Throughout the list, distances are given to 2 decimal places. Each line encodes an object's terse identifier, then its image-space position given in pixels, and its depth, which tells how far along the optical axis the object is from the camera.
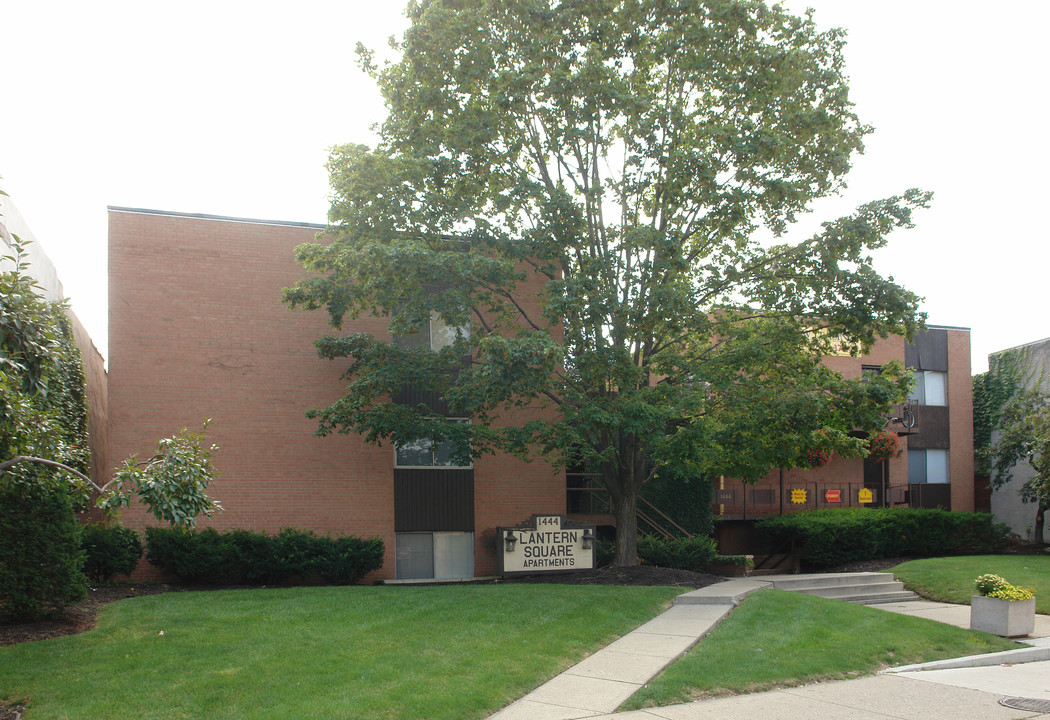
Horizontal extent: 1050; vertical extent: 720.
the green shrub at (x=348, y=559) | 16.77
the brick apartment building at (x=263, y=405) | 17.48
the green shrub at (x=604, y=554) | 19.00
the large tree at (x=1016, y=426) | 24.94
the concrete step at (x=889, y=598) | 16.55
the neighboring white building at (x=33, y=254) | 12.60
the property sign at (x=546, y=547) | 17.41
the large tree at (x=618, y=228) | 14.75
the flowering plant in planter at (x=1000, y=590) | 12.73
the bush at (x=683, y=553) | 18.75
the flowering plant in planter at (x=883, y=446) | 27.16
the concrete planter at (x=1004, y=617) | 12.65
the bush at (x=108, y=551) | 14.87
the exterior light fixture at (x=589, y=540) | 17.75
